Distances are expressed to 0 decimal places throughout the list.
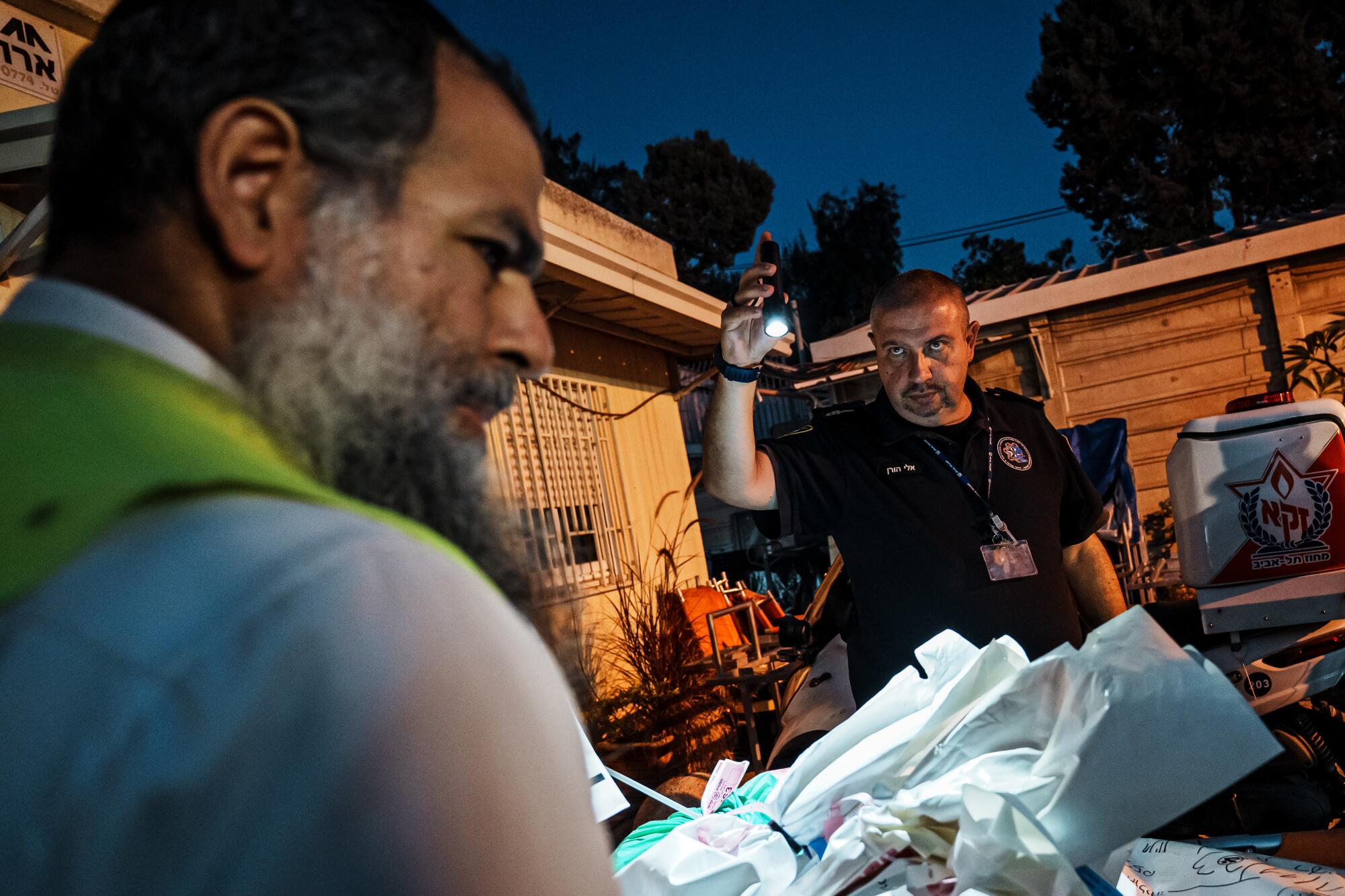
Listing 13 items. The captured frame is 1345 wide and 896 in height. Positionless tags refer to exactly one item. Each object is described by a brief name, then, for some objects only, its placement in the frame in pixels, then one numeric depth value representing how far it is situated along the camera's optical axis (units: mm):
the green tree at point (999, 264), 30105
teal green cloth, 1496
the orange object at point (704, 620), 7562
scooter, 3162
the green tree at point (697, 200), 36125
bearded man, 395
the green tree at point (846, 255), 35000
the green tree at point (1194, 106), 25219
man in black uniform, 2561
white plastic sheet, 1012
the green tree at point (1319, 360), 7628
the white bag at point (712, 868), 1340
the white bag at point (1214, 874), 1610
